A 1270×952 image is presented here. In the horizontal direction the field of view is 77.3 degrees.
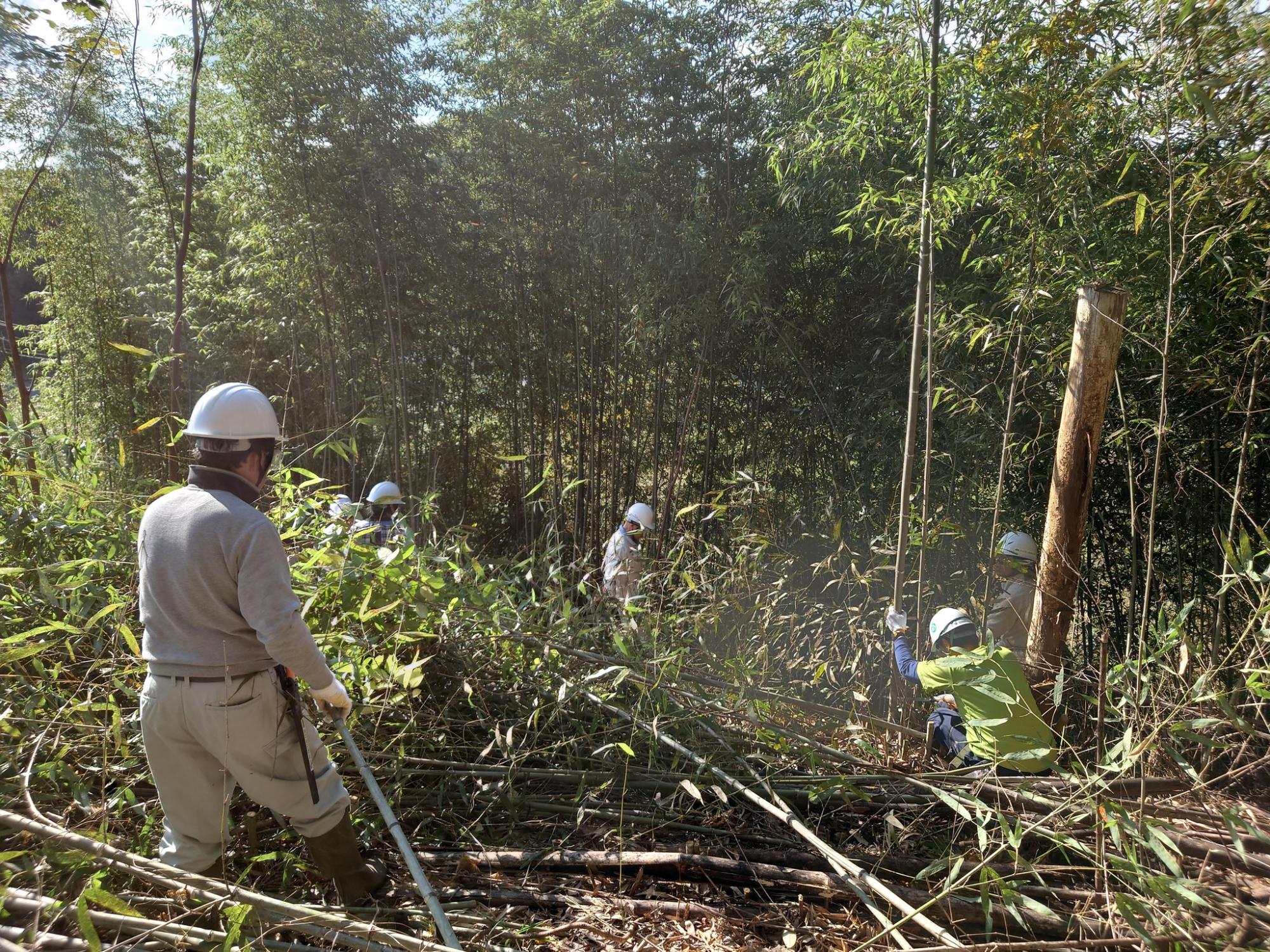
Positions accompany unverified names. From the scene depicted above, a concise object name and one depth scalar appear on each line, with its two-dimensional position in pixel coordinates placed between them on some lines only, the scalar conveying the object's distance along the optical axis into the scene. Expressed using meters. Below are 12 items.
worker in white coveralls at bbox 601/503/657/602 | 3.98
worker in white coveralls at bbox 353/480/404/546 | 3.07
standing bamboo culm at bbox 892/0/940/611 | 2.64
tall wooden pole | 2.42
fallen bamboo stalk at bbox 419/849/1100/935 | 1.86
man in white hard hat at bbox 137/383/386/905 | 1.94
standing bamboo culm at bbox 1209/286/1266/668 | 2.30
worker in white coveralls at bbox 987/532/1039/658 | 3.29
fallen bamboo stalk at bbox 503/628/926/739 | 2.56
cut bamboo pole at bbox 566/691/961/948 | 1.66
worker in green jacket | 2.23
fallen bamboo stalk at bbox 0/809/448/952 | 1.68
